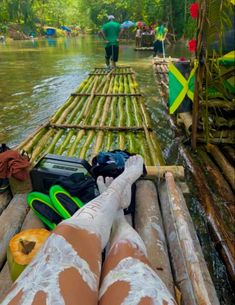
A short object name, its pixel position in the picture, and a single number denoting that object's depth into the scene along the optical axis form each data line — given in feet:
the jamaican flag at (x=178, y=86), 12.80
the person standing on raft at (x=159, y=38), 37.42
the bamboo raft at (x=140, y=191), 5.00
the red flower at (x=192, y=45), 11.53
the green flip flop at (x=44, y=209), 6.11
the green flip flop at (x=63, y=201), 5.95
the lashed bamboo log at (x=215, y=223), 6.90
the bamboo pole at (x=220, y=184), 8.87
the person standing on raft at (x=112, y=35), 27.65
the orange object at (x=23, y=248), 4.71
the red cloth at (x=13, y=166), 7.14
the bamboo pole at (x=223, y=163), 9.94
